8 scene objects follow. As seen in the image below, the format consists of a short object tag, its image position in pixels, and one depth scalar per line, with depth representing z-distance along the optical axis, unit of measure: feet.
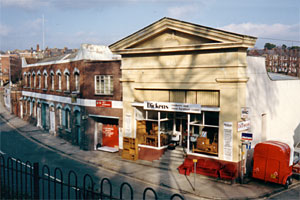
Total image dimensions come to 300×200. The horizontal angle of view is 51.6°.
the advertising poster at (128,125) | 72.85
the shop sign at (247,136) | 52.85
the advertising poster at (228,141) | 56.75
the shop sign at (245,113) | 56.13
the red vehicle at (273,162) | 52.21
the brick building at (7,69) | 305.12
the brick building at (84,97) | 78.23
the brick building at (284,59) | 238.89
